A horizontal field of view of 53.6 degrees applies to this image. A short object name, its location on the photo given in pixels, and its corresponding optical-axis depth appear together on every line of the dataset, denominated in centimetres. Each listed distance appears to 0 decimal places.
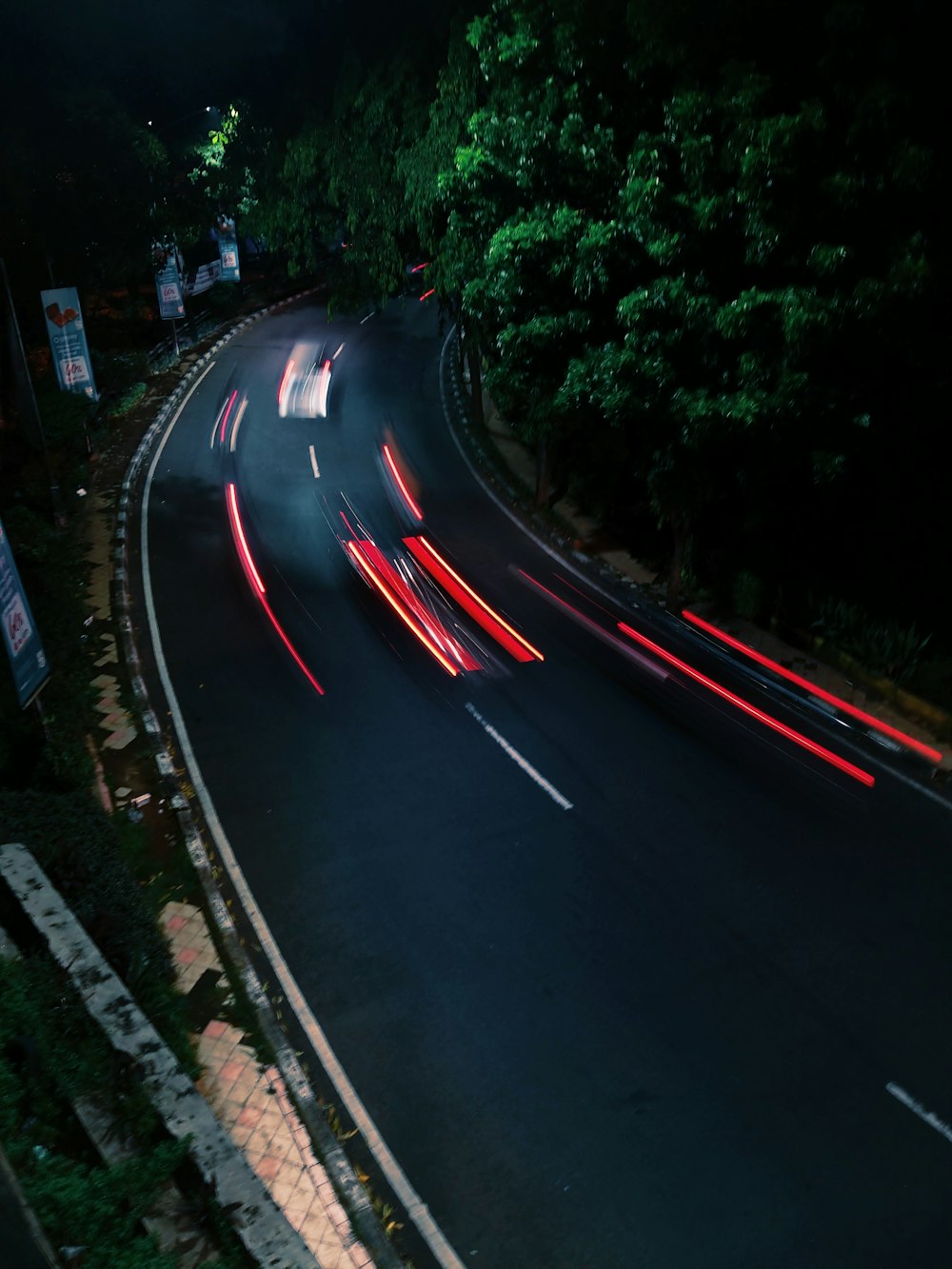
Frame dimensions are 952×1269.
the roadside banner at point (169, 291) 2908
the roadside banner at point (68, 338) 2077
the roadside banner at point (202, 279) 3750
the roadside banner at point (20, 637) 1097
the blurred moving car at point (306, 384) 2855
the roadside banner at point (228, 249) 3638
